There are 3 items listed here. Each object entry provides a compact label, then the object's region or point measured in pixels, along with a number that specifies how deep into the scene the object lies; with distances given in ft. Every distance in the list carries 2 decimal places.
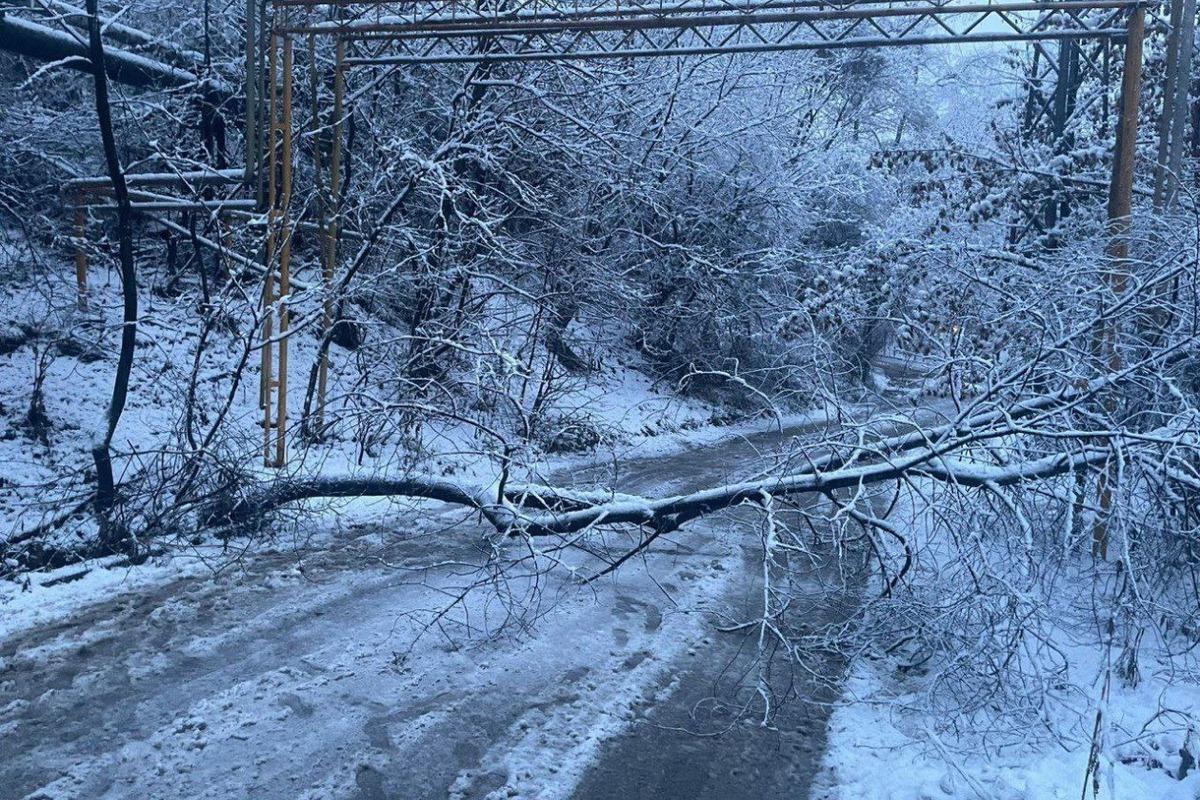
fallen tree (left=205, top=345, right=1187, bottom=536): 22.49
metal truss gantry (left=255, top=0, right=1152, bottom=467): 31.45
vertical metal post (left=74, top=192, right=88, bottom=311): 42.63
